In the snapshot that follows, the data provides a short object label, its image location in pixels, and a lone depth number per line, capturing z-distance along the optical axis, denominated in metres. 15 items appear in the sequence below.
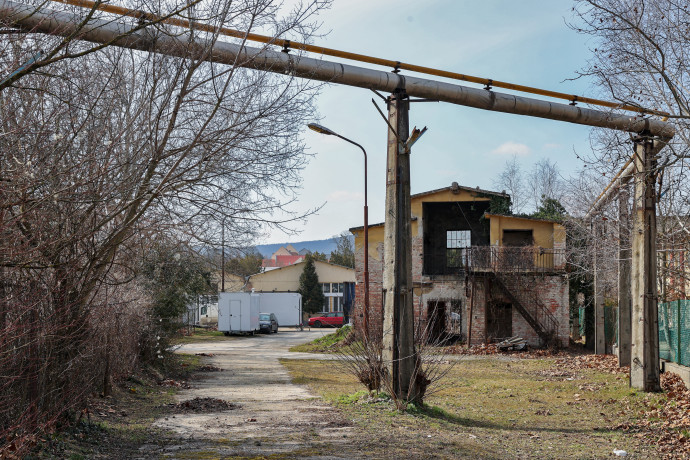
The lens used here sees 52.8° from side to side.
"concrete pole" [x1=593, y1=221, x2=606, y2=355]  27.22
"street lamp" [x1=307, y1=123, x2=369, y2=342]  12.88
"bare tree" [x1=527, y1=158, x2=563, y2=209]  55.15
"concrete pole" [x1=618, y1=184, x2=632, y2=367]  20.64
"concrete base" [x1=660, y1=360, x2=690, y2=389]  14.77
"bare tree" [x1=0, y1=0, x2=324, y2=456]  7.10
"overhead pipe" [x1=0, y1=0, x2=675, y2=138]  8.10
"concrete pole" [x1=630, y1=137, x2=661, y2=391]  14.74
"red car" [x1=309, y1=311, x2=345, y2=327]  58.50
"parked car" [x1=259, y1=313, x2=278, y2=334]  49.81
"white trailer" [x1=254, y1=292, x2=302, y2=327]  60.25
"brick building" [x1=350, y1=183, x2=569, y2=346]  31.80
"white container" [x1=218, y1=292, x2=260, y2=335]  44.69
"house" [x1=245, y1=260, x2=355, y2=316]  67.81
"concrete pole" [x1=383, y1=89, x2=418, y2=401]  11.66
